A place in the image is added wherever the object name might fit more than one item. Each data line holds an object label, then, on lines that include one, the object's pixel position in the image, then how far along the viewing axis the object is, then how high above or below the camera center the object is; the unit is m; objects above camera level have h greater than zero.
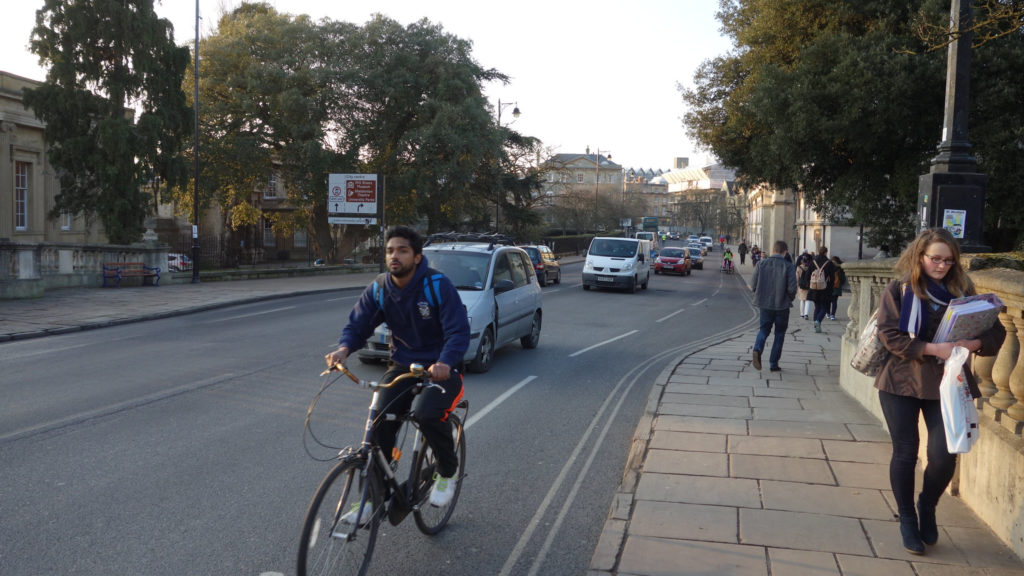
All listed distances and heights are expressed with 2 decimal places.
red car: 40.22 -1.43
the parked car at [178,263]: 32.94 -1.93
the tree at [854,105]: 15.39 +2.87
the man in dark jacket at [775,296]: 10.27 -0.77
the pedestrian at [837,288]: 16.89 -1.05
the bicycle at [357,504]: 3.36 -1.30
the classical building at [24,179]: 31.45 +1.46
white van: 25.97 -1.07
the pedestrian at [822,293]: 16.22 -1.14
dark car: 27.68 -1.26
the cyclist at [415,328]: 3.98 -0.53
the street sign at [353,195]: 33.16 +1.22
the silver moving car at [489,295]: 9.95 -0.93
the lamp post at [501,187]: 44.61 +2.37
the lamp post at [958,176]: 8.59 +0.74
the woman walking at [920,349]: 3.95 -0.53
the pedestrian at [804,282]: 17.27 -0.96
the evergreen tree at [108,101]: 24.61 +3.69
